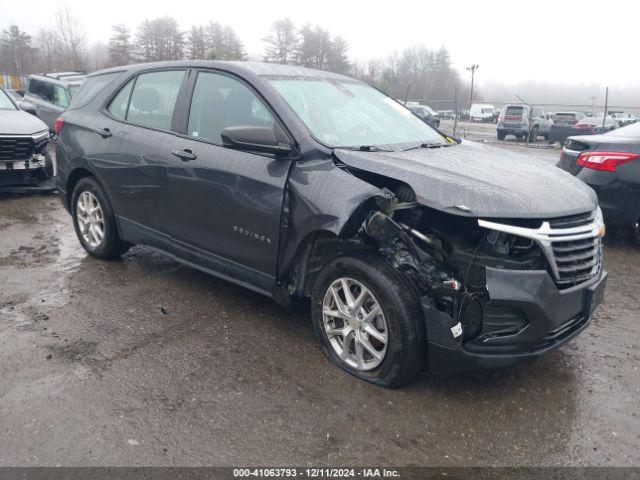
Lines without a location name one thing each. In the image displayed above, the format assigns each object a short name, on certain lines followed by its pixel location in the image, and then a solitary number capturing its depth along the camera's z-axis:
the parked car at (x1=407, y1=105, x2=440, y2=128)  32.34
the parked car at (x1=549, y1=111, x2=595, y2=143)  22.73
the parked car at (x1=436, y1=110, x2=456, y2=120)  39.14
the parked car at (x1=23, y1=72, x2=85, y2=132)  13.56
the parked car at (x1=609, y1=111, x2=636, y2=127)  24.67
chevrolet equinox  2.87
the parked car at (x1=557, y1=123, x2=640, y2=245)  5.70
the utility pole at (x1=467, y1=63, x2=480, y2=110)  29.53
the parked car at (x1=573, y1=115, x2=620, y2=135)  21.27
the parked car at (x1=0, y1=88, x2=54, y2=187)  7.62
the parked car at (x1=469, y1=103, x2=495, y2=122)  39.56
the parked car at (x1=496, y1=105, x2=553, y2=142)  24.56
